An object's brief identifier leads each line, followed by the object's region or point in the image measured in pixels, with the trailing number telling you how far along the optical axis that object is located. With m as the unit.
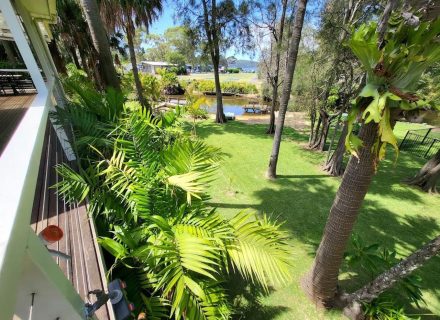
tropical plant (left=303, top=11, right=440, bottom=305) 1.60
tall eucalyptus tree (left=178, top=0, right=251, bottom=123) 11.32
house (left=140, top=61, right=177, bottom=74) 43.25
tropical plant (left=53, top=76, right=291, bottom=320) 2.31
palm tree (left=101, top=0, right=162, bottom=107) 9.28
